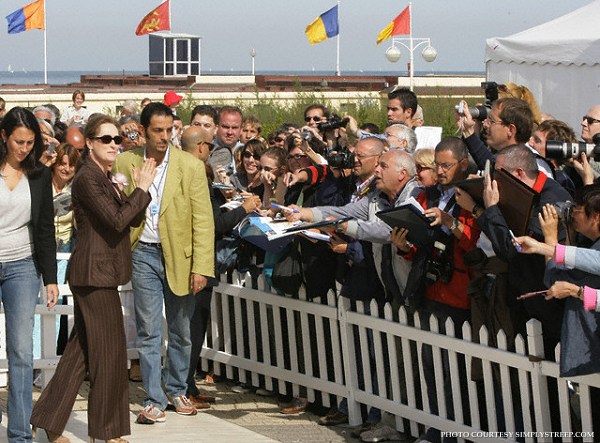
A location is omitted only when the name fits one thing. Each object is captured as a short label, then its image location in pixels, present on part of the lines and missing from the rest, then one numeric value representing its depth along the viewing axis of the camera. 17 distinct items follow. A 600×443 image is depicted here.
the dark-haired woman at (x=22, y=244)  7.37
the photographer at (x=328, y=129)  10.04
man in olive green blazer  8.27
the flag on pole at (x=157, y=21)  40.31
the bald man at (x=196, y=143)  9.16
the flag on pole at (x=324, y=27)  32.97
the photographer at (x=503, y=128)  7.92
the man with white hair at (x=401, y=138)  9.06
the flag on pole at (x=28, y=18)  35.25
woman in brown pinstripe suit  7.45
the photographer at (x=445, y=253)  7.33
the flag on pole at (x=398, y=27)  32.50
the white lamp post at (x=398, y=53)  36.89
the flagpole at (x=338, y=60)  53.96
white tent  14.66
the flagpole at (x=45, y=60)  50.59
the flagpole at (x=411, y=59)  37.06
